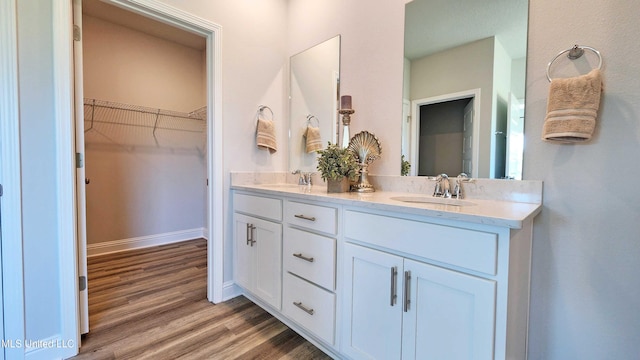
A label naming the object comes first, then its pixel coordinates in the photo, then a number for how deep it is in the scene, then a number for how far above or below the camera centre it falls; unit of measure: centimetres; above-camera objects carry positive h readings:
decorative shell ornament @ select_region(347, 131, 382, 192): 180 +15
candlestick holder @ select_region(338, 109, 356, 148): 191 +35
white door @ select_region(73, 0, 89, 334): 156 +6
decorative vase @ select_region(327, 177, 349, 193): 167 -8
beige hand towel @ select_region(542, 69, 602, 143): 107 +28
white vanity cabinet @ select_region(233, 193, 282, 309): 176 -52
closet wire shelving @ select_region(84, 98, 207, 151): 304 +54
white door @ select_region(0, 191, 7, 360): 133 -74
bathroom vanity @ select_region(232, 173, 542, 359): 92 -42
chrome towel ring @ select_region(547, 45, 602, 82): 111 +52
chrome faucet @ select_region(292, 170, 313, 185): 230 -5
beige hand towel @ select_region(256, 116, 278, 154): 230 +32
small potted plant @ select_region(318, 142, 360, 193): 165 +3
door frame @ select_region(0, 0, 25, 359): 130 -10
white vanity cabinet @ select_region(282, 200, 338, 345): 143 -53
